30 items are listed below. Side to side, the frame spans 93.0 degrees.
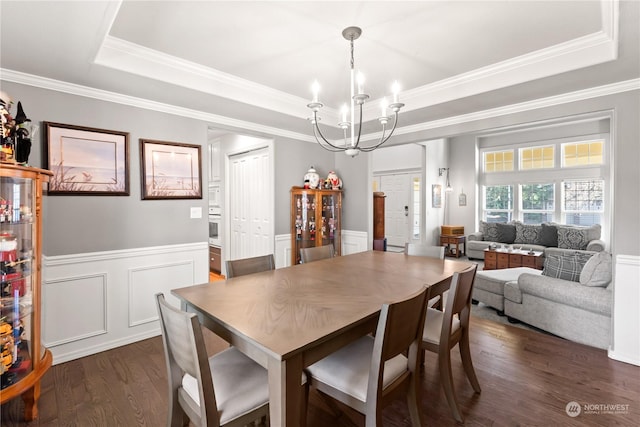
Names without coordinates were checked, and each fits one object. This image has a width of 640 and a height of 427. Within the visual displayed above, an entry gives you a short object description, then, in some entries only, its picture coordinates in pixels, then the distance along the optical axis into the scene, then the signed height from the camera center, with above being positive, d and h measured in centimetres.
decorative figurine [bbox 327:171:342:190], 457 +41
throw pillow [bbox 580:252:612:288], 278 -60
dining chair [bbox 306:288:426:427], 131 -80
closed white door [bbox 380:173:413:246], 778 +0
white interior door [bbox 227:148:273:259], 429 +4
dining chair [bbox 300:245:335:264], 283 -44
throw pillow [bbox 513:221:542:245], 644 -58
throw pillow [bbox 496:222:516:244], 673 -58
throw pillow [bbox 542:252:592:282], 303 -62
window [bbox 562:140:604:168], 625 +113
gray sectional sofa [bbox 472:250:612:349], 272 -90
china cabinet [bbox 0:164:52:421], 169 -44
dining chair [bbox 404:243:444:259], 288 -43
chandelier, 190 +70
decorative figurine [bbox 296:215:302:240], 430 -29
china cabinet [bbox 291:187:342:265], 429 -17
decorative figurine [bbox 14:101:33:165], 180 +42
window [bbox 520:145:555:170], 688 +115
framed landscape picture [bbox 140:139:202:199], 296 +38
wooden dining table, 112 -50
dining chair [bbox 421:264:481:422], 180 -81
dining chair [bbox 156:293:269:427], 117 -79
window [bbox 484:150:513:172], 742 +115
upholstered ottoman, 356 -96
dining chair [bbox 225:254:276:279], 220 -45
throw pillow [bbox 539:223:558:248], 616 -59
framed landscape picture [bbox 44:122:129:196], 247 +41
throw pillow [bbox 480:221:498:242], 688 -55
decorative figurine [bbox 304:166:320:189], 431 +40
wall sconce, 781 +61
